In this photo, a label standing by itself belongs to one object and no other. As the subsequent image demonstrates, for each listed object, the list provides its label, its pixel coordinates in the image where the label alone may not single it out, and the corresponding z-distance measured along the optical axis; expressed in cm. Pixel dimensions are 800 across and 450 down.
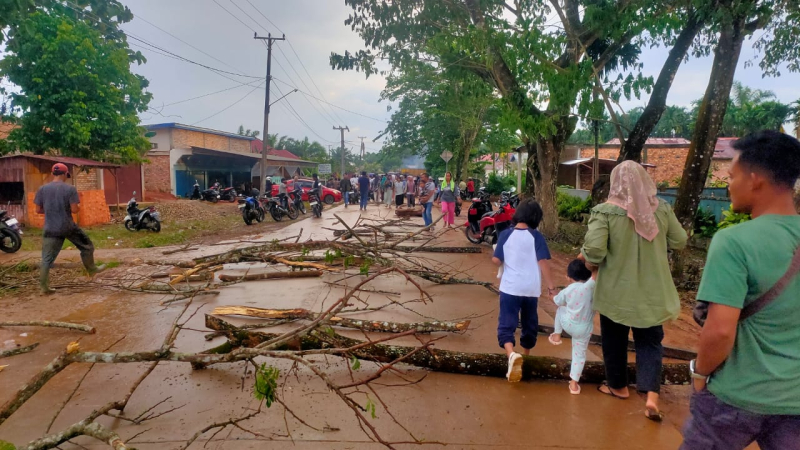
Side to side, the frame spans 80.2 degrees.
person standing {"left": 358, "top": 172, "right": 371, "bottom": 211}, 1995
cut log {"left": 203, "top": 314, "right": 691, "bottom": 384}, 374
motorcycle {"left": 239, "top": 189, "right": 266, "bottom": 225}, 1552
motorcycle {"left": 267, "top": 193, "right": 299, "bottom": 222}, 1678
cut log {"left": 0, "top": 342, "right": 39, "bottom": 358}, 409
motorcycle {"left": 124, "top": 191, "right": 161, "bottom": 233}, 1347
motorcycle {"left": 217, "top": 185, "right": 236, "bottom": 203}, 2616
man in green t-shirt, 164
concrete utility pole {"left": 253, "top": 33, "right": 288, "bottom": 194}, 2350
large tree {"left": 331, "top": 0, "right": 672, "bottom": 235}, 779
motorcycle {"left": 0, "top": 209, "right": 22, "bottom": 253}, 931
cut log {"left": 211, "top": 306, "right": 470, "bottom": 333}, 436
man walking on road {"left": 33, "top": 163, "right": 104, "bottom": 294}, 630
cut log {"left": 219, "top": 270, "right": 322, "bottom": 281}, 730
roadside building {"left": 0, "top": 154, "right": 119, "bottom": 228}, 1389
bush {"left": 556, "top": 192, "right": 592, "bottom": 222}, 1733
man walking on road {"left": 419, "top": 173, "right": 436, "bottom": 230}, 1371
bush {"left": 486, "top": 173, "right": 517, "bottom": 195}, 3022
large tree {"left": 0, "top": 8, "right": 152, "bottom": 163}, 1488
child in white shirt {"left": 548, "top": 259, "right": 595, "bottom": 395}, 354
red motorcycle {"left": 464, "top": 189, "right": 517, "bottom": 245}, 1053
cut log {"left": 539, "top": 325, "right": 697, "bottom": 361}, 419
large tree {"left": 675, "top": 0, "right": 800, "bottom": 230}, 648
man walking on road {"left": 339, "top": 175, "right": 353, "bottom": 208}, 2240
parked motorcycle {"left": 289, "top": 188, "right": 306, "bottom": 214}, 1891
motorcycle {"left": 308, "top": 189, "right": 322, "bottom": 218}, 1819
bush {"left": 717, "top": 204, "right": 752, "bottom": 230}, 762
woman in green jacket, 312
